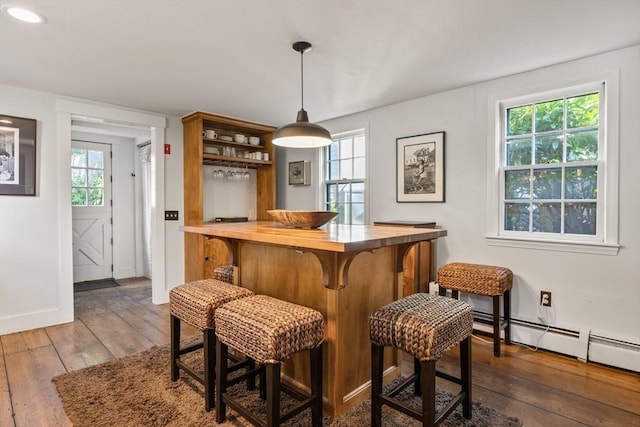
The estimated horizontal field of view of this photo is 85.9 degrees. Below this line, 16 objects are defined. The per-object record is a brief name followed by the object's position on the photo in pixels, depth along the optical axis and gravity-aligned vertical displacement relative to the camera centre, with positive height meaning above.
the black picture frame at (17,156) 3.17 +0.50
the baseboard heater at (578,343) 2.41 -1.02
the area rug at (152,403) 1.83 -1.13
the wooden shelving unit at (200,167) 4.04 +0.50
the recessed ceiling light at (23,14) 1.92 +1.13
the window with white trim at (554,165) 2.64 +0.36
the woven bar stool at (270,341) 1.50 -0.60
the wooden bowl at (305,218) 2.09 -0.05
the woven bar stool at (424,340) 1.50 -0.60
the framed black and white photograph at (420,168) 3.43 +0.43
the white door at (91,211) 5.09 -0.03
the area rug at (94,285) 4.84 -1.11
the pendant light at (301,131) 2.41 +0.56
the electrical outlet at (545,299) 2.78 -0.73
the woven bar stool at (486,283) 2.68 -0.61
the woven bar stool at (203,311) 1.88 -0.58
